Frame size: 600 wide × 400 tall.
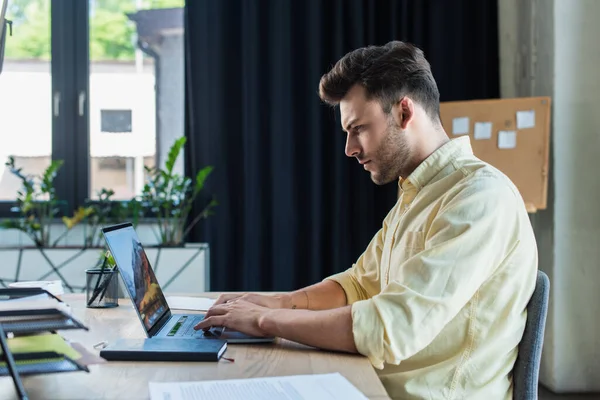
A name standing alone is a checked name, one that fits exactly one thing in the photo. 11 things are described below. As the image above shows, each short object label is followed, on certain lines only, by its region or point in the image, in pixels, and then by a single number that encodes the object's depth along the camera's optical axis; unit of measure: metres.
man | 1.19
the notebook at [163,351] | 1.20
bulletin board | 3.17
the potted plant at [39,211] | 3.35
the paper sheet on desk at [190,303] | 1.72
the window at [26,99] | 3.70
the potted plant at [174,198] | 3.40
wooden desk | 1.03
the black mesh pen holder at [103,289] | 1.75
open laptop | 1.33
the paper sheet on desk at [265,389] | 0.98
